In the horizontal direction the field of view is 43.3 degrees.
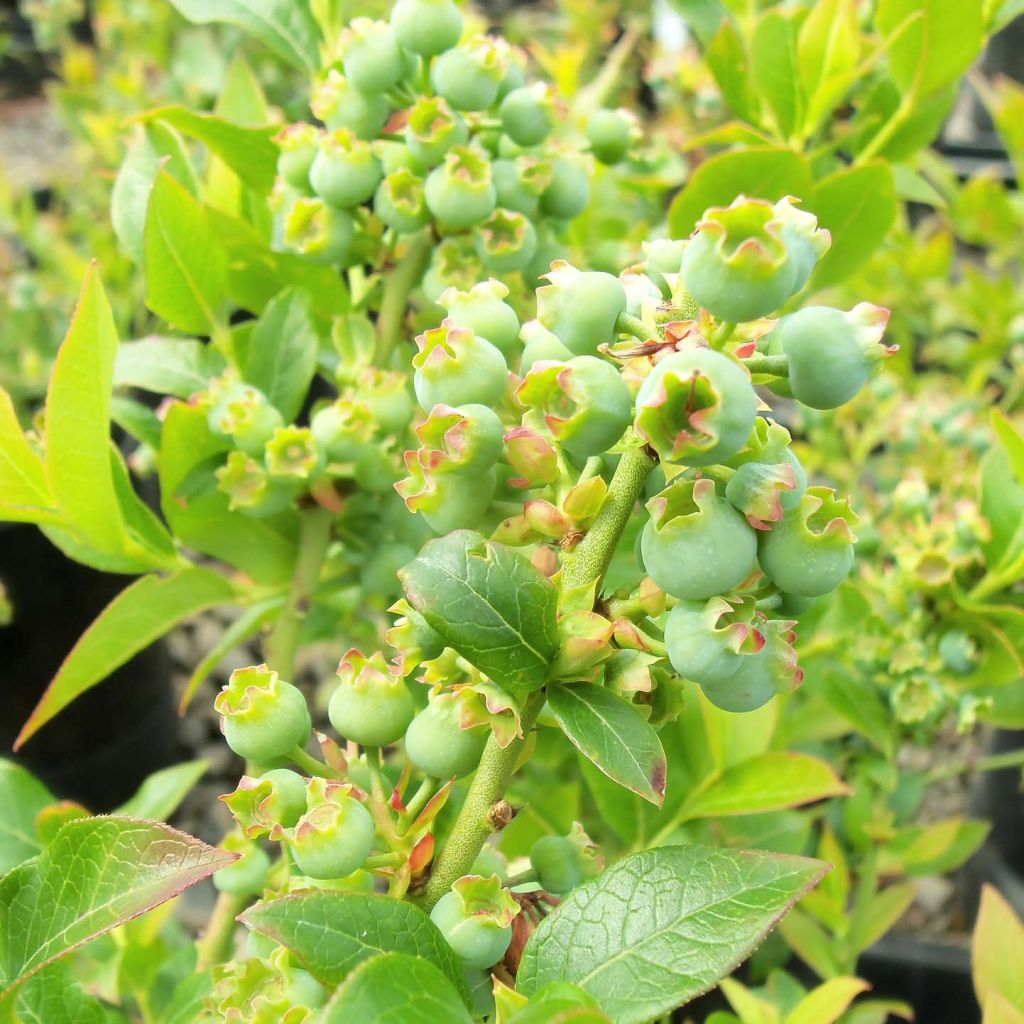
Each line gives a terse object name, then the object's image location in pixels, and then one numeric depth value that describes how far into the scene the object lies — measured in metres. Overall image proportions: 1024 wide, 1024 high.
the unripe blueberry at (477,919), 0.13
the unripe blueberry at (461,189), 0.18
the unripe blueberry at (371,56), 0.18
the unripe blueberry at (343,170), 0.18
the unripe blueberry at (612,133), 0.22
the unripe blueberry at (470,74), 0.18
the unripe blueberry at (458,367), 0.13
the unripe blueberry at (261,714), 0.13
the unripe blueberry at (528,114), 0.18
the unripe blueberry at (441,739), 0.13
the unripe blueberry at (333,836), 0.12
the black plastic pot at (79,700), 0.42
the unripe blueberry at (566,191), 0.19
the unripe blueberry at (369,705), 0.14
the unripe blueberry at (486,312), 0.13
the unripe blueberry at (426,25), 0.18
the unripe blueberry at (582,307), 0.12
